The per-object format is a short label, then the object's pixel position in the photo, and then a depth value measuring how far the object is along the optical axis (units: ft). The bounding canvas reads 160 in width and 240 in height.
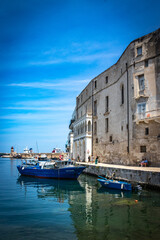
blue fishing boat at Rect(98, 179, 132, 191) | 55.88
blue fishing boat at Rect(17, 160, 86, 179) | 82.94
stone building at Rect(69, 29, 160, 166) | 73.51
